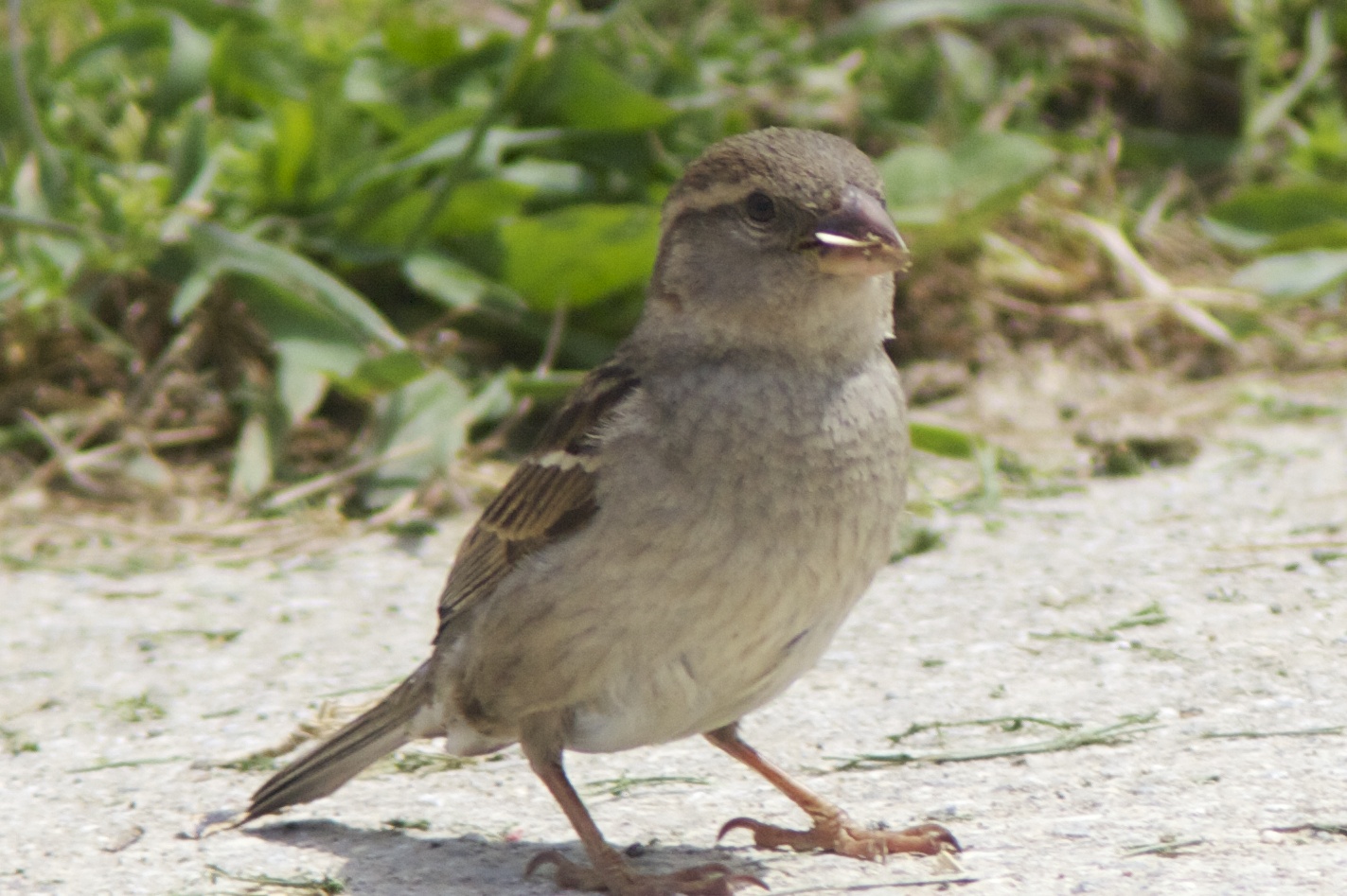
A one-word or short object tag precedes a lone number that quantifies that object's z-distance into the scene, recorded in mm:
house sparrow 5551
